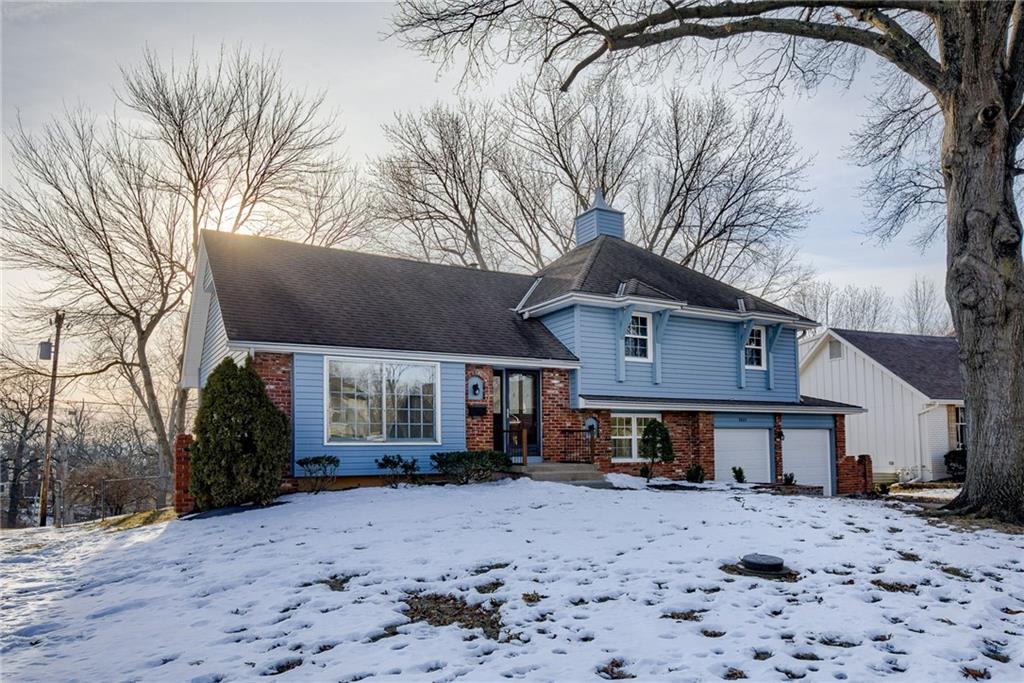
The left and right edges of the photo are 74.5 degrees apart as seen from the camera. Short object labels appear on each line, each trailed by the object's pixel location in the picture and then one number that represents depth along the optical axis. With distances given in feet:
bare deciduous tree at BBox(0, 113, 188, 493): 67.92
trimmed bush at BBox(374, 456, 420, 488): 43.75
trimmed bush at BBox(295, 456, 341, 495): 40.83
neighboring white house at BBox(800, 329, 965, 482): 75.51
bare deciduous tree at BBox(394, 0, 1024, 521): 33.27
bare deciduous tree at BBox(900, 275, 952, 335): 153.69
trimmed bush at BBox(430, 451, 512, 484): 43.98
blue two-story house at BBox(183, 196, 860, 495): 43.52
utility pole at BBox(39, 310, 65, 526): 61.87
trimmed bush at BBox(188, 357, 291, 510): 37.04
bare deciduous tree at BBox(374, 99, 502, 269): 91.91
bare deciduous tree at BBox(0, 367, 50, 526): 97.82
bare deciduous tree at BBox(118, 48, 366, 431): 72.28
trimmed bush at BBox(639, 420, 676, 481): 49.62
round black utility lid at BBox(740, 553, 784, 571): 21.95
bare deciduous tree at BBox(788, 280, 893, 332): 150.00
